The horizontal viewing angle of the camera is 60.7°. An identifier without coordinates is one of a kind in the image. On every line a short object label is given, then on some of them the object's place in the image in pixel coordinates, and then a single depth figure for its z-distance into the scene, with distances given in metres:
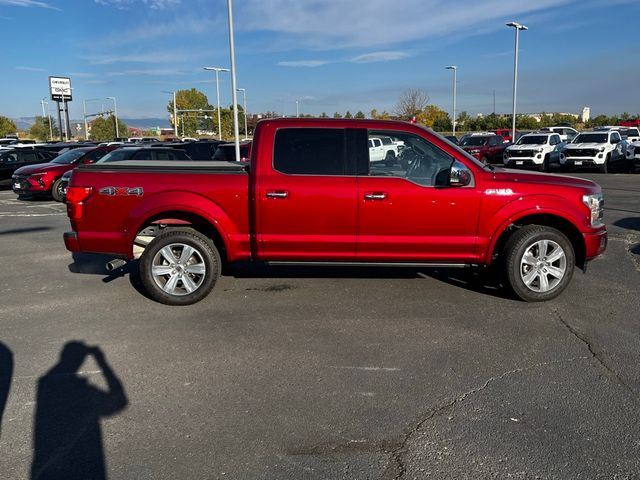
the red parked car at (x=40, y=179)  15.87
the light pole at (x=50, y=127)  79.75
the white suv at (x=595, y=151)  24.30
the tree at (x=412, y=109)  60.09
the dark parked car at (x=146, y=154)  14.30
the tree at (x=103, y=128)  80.12
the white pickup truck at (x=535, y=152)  25.92
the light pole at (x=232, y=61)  20.94
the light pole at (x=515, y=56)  36.25
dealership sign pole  69.06
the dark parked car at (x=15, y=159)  19.48
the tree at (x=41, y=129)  86.74
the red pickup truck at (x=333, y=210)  5.71
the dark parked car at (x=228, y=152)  17.86
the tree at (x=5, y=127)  77.00
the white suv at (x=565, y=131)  34.76
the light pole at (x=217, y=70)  39.92
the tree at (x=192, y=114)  89.94
